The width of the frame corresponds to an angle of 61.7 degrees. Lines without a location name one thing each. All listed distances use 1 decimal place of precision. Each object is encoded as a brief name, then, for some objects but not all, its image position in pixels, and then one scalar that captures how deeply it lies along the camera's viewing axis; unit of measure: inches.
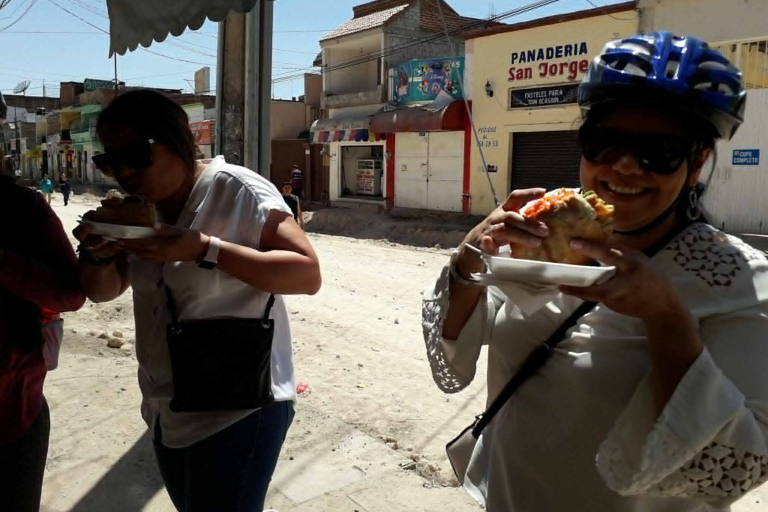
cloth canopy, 92.5
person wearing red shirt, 73.8
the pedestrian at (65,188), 1064.8
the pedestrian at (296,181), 951.6
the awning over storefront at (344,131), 911.0
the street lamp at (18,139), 1970.5
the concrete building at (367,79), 912.3
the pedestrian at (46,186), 998.4
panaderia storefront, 636.1
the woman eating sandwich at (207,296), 74.0
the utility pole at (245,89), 162.1
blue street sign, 518.3
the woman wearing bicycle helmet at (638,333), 42.3
